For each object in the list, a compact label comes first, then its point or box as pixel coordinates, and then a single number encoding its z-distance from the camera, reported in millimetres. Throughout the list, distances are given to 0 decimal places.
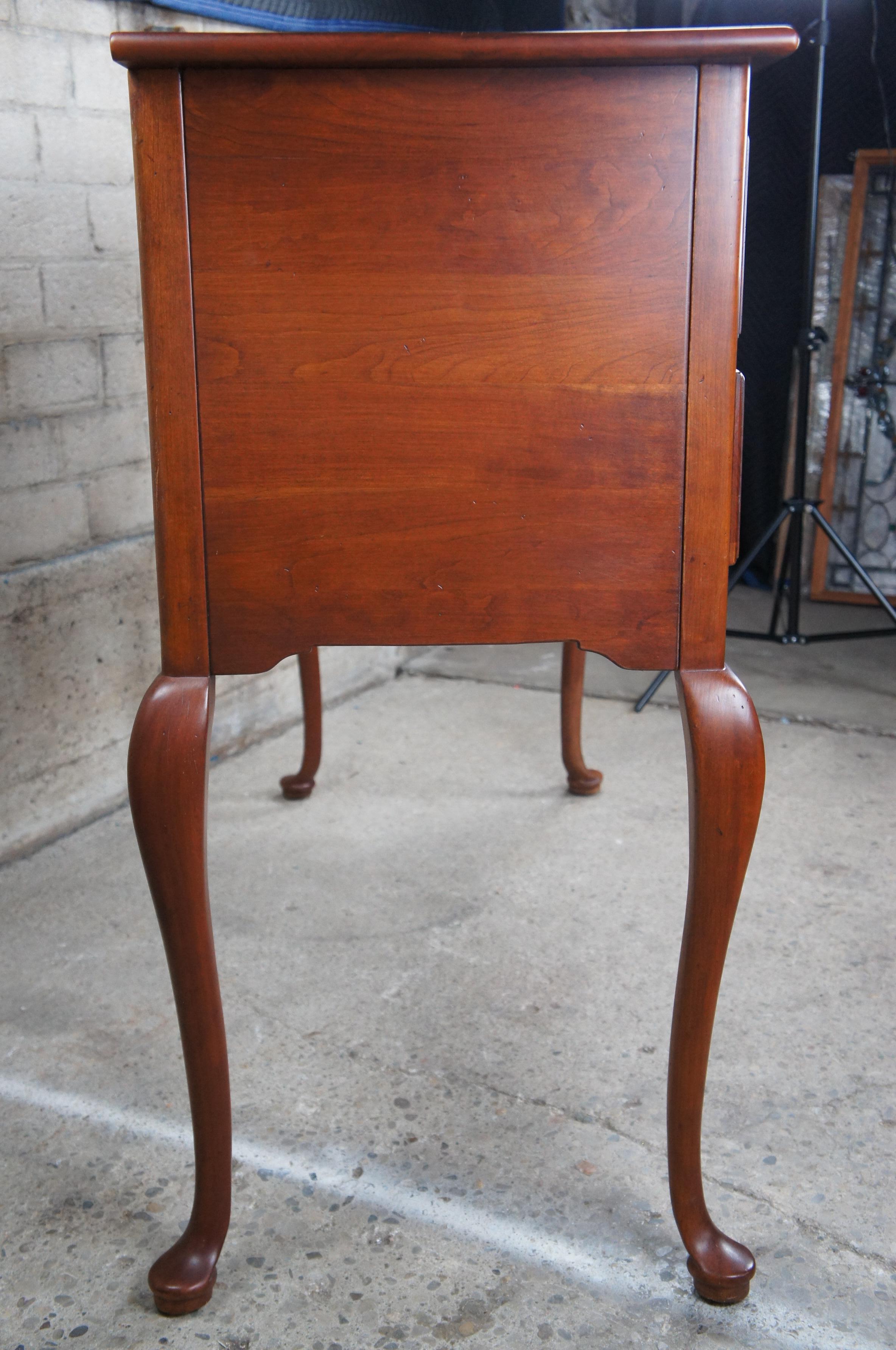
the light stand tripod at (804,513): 2312
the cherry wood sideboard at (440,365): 812
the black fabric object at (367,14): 1699
